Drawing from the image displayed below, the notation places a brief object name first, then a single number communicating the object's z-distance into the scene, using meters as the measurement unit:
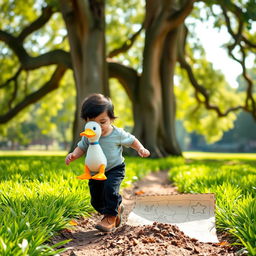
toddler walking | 3.29
